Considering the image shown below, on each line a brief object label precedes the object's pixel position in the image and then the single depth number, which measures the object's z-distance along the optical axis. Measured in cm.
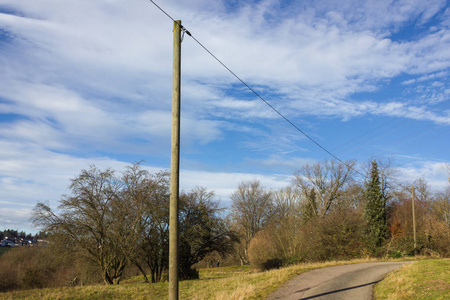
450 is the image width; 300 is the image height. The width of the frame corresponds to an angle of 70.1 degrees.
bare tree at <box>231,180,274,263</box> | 6550
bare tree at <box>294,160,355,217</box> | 5191
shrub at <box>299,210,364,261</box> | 2826
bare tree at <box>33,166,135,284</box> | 2262
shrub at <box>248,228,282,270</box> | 3728
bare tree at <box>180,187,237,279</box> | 2783
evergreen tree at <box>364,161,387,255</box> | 3268
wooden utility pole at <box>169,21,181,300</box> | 734
